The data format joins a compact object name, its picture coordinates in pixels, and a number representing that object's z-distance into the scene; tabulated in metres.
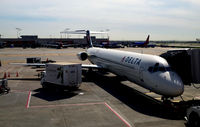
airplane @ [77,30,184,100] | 13.42
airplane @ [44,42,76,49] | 100.38
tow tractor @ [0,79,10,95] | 18.52
